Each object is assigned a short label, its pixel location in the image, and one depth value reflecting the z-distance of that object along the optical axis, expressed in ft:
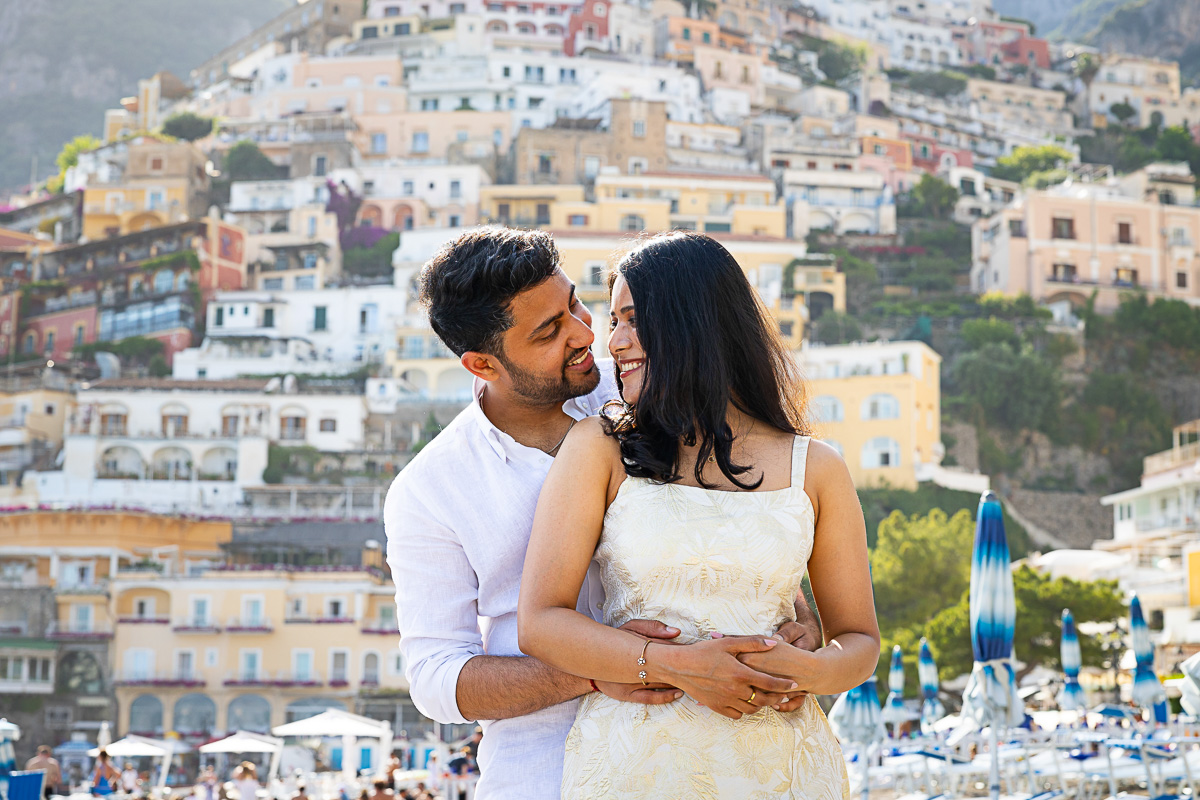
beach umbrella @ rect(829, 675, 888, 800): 40.42
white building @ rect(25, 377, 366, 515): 141.38
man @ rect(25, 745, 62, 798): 49.76
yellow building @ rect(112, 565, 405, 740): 110.01
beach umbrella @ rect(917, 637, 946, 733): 52.38
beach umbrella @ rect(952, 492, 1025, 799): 31.65
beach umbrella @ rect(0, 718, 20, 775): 41.98
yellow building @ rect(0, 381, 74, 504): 148.97
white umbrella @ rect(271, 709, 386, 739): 67.42
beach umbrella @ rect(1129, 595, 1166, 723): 40.22
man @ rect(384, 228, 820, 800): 9.15
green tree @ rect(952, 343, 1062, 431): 155.33
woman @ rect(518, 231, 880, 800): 7.93
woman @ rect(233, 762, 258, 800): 52.31
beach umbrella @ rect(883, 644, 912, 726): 49.34
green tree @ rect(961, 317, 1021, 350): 160.66
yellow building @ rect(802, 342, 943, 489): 140.97
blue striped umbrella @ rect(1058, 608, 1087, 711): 49.31
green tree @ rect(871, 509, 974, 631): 97.71
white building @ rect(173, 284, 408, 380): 157.17
